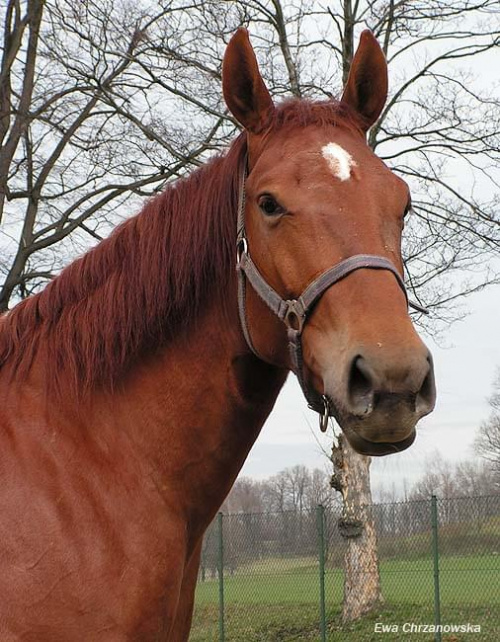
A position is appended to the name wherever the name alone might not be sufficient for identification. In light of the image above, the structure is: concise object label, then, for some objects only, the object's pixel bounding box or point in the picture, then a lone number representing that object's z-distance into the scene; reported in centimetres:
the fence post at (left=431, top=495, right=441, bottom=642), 1337
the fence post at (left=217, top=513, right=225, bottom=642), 1544
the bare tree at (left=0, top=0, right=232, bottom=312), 1311
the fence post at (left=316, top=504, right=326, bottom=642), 1386
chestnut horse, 251
